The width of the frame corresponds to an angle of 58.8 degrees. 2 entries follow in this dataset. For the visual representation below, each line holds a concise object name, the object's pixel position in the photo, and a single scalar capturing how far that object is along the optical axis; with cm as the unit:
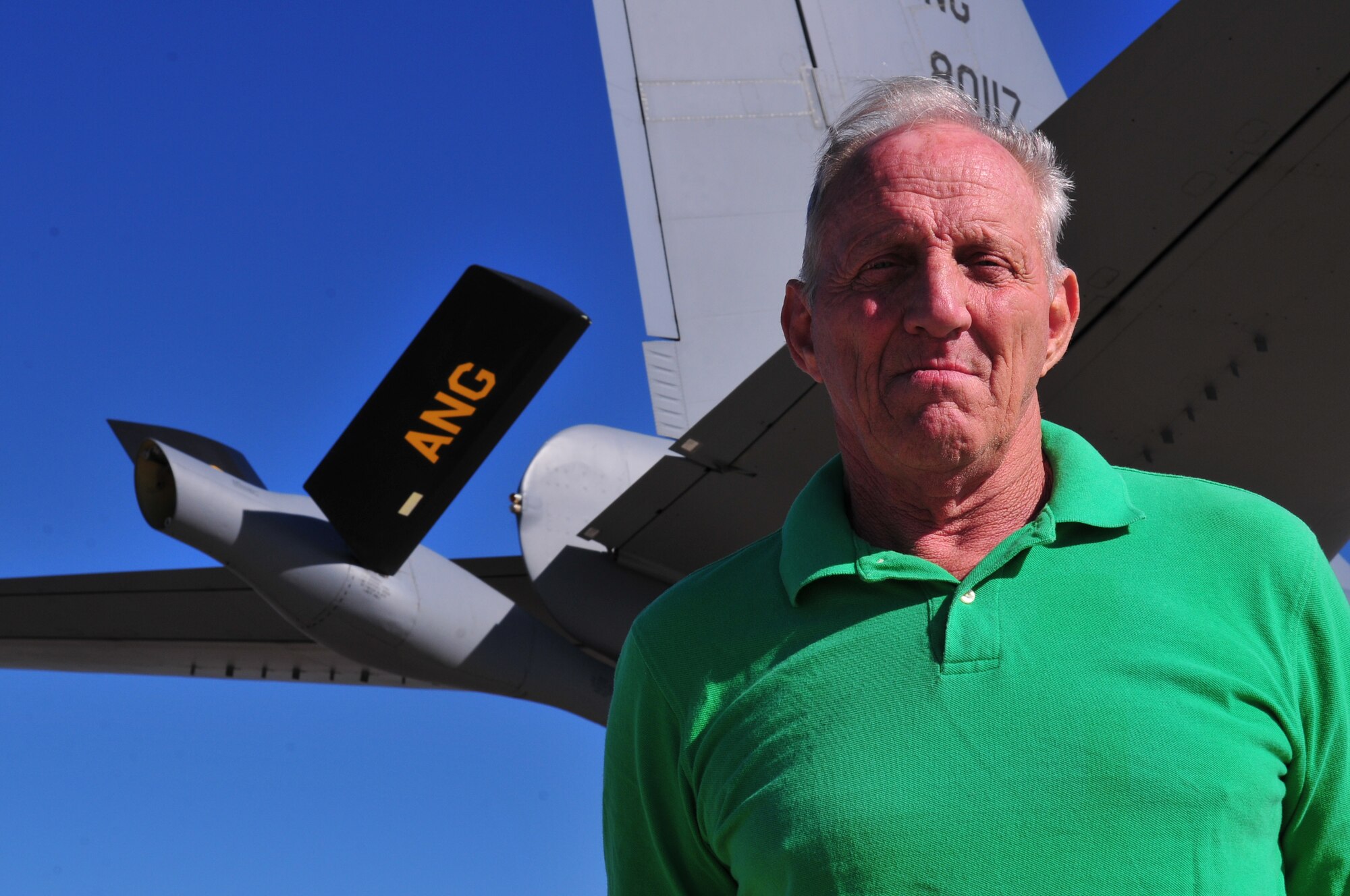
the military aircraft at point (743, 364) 445
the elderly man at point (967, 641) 133
